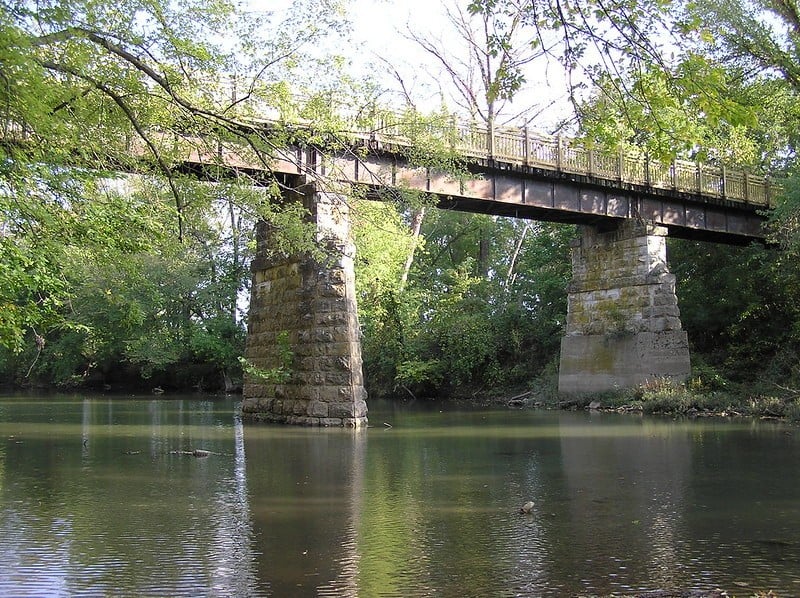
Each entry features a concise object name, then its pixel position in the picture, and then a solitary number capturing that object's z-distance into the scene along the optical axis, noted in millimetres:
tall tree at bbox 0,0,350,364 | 8234
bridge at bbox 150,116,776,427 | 21266
